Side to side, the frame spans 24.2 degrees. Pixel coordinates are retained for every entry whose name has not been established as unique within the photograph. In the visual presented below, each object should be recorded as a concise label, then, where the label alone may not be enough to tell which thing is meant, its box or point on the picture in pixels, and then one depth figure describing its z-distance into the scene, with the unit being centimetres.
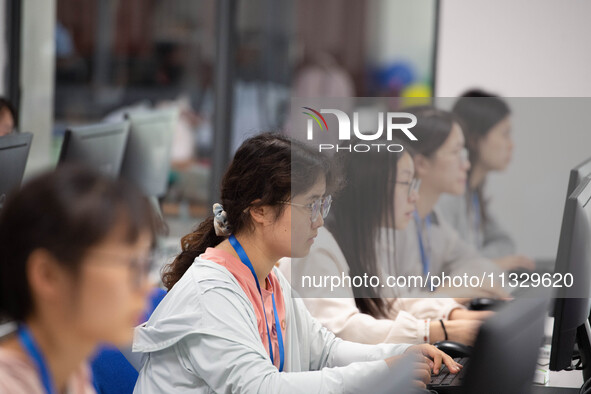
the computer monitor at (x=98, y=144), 457
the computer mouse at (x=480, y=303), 430
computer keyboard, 294
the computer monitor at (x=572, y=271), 292
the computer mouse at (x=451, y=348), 333
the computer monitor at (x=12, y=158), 397
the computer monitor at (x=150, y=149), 544
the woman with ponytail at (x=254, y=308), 259
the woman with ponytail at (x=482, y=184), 484
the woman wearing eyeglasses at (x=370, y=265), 363
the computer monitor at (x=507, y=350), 195
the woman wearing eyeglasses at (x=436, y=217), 406
